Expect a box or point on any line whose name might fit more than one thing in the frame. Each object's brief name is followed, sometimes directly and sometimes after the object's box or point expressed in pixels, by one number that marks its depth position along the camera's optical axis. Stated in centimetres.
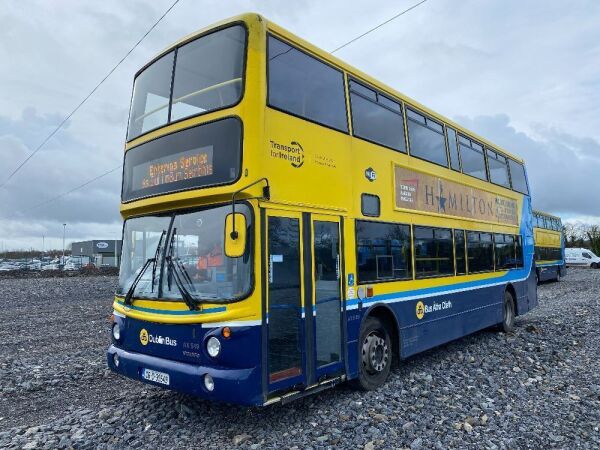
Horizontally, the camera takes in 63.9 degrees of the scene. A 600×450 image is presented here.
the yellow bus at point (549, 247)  2793
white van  4603
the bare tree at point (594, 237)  6141
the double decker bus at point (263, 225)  512
